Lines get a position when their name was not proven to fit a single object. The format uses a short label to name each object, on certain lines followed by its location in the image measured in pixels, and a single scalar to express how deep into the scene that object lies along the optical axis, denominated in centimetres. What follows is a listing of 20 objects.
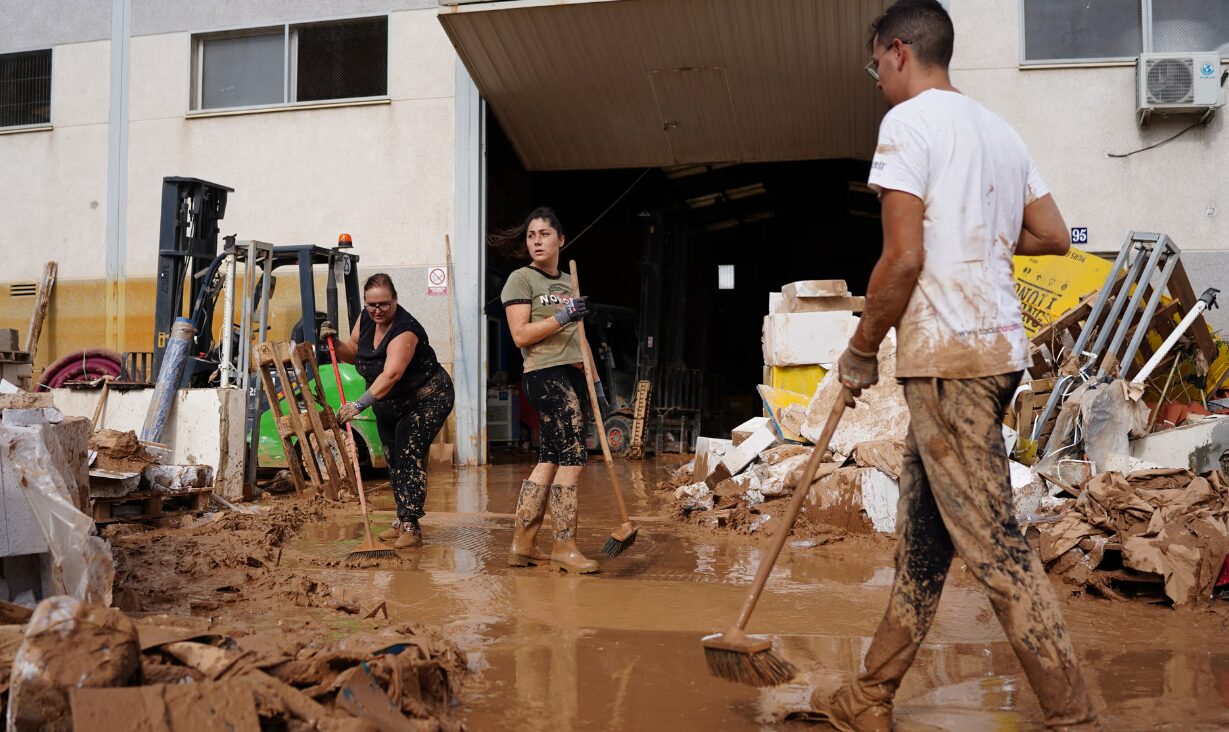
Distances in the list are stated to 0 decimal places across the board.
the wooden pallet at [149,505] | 578
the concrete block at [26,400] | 408
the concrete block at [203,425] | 777
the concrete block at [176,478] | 604
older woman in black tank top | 564
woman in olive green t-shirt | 495
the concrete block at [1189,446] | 615
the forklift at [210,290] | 888
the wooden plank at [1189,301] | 782
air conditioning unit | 1023
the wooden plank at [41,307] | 1284
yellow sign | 855
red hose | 1141
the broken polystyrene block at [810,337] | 818
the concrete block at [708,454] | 771
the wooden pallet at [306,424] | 779
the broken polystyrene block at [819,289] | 845
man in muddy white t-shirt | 246
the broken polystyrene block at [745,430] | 787
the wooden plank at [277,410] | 786
